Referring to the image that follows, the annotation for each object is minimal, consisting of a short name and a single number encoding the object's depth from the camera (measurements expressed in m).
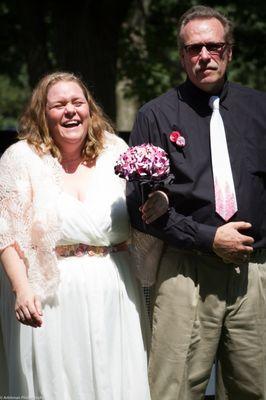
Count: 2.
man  8.12
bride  8.24
